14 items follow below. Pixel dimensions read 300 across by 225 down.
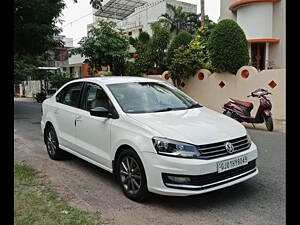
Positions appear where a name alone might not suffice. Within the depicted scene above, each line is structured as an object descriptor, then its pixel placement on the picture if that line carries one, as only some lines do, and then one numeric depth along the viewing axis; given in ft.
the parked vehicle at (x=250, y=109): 22.00
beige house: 39.84
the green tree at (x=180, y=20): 76.01
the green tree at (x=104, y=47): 42.09
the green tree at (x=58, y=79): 61.81
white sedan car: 9.31
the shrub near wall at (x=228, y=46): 28.63
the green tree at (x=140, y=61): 40.20
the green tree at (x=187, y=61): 32.55
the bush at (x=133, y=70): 40.46
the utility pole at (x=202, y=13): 51.27
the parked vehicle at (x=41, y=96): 59.05
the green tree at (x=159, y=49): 40.28
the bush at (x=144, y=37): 44.17
